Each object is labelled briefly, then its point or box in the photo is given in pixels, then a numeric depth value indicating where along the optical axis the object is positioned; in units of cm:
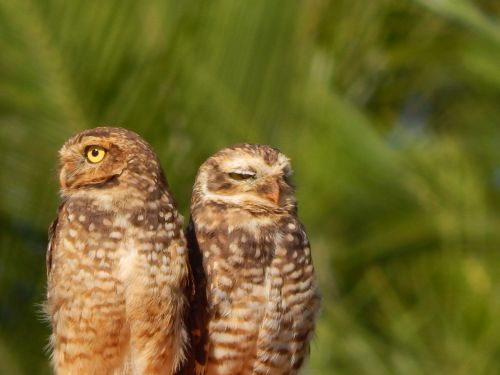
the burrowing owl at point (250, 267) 1189
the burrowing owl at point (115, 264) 1129
